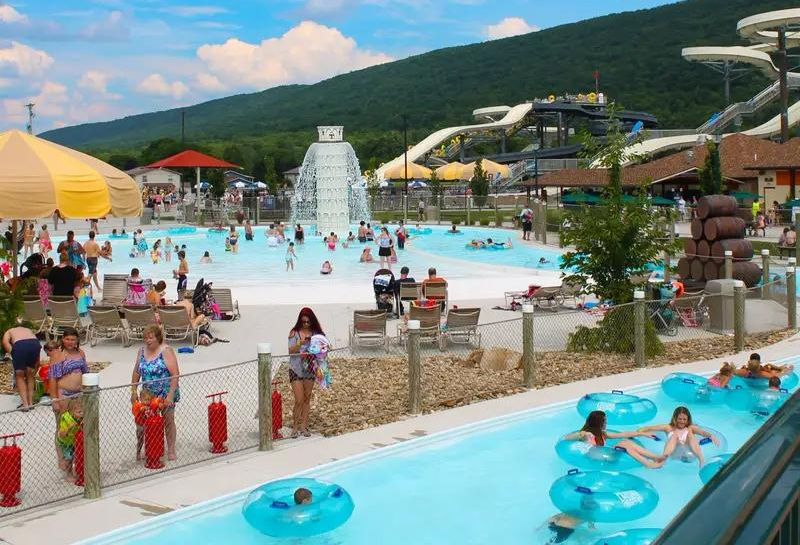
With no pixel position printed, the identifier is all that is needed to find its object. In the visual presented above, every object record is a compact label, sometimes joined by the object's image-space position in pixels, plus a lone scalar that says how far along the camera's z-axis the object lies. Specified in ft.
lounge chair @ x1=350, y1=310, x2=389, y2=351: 41.54
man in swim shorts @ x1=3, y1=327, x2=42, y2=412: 29.96
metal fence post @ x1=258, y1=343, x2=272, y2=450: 26.53
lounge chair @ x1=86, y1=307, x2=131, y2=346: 43.01
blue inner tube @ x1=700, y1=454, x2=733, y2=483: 25.87
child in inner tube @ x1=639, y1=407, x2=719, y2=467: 28.22
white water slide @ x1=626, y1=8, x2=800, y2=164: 164.70
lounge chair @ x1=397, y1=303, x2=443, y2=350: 42.86
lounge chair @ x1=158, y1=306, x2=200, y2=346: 42.11
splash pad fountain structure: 142.41
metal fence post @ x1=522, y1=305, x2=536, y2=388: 33.90
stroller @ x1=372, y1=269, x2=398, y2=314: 49.70
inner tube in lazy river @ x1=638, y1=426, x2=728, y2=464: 28.27
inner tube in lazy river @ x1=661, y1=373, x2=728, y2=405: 34.12
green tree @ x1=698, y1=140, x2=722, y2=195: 108.58
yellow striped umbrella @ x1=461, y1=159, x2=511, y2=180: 193.16
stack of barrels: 55.16
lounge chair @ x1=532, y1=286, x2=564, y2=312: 53.16
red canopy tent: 144.77
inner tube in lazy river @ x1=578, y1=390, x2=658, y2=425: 31.40
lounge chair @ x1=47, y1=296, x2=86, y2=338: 44.39
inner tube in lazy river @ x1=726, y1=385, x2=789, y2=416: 33.12
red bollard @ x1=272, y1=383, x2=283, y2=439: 28.71
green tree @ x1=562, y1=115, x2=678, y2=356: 41.01
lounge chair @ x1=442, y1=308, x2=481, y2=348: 41.39
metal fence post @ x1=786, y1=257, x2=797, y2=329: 45.89
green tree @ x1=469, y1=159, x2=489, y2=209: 176.04
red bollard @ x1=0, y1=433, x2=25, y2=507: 22.39
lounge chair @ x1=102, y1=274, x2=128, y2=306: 52.75
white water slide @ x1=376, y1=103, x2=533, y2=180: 261.24
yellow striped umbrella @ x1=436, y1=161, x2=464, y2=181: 193.36
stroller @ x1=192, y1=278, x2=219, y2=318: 45.80
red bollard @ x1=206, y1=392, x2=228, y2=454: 26.76
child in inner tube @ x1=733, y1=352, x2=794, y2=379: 33.94
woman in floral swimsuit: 25.49
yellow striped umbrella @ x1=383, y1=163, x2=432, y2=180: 198.59
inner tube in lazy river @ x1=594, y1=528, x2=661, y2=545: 21.02
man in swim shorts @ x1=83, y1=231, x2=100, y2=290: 65.67
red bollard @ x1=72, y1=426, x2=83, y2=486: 23.82
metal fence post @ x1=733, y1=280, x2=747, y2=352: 40.78
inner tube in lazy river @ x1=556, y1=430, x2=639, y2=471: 27.61
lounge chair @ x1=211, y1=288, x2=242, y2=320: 49.90
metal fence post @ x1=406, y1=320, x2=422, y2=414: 30.32
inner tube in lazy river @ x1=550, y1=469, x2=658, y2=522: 23.32
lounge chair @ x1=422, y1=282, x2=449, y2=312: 49.90
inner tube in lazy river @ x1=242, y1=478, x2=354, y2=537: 21.89
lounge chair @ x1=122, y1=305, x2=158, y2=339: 42.70
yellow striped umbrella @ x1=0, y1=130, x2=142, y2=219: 35.70
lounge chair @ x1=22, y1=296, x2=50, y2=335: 44.88
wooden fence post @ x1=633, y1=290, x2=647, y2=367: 37.99
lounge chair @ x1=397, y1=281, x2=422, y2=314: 50.55
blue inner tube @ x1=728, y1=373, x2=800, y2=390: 33.73
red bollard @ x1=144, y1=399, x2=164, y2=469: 25.27
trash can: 44.19
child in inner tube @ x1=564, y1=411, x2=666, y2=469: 27.58
